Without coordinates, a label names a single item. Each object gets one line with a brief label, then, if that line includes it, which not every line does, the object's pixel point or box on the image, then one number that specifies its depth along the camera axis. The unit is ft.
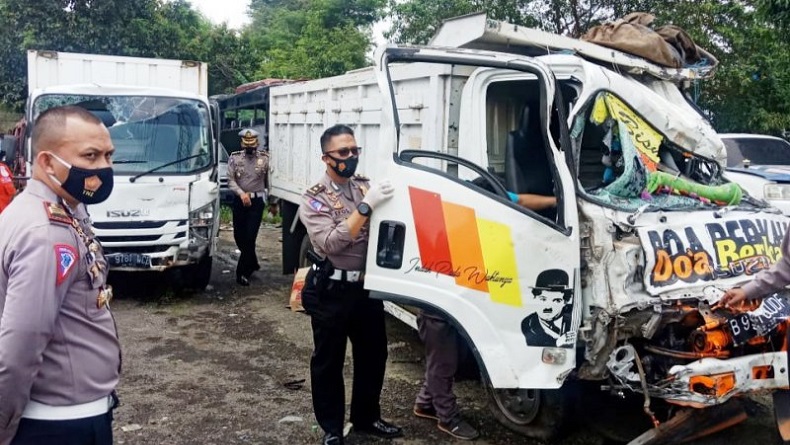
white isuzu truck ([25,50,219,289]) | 24.02
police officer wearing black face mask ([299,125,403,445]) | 13.25
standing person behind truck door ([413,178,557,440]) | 14.51
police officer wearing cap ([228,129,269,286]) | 28.43
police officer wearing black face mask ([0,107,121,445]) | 6.60
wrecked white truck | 11.61
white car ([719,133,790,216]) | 29.32
